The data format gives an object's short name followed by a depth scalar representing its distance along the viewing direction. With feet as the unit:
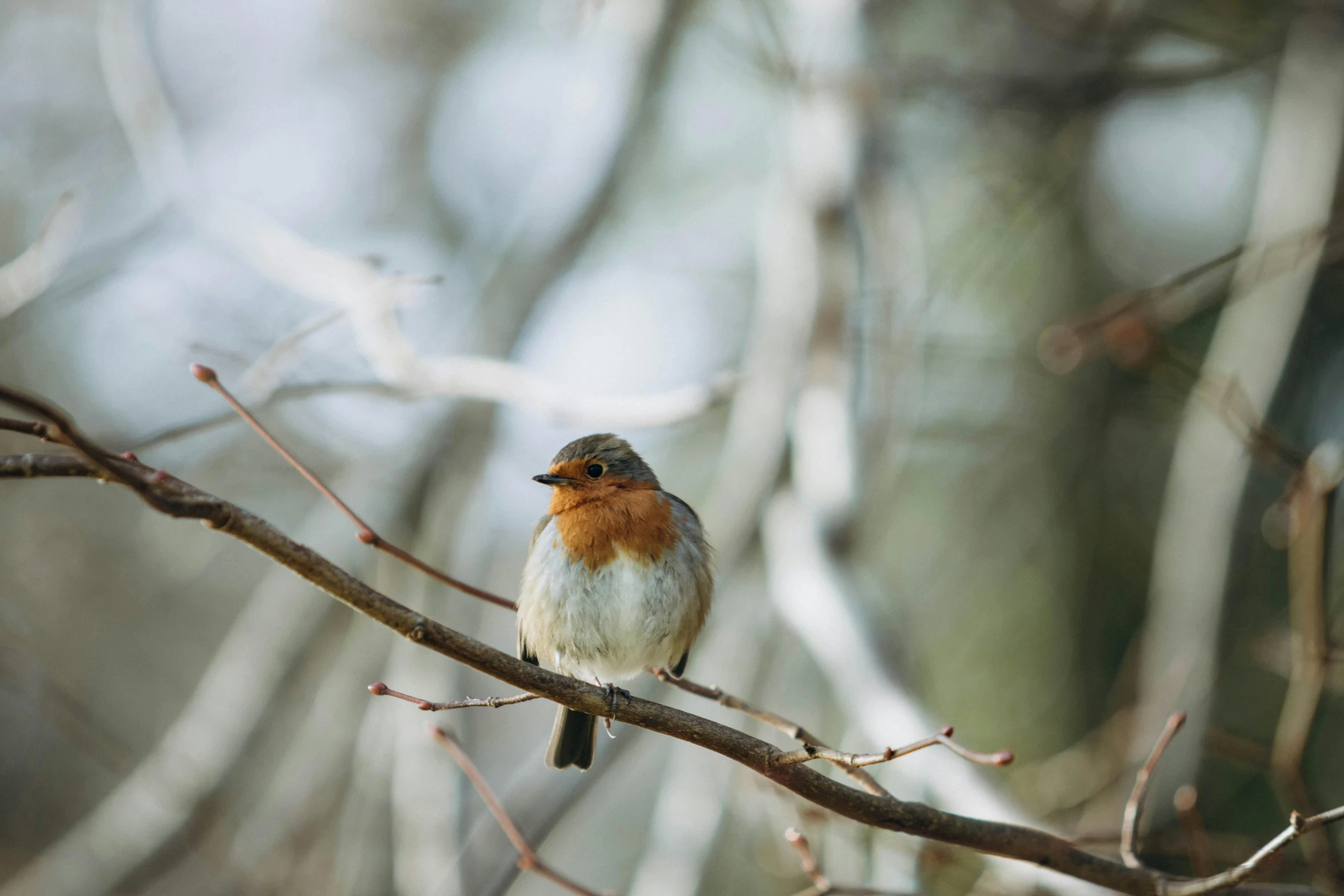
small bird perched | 21.95
